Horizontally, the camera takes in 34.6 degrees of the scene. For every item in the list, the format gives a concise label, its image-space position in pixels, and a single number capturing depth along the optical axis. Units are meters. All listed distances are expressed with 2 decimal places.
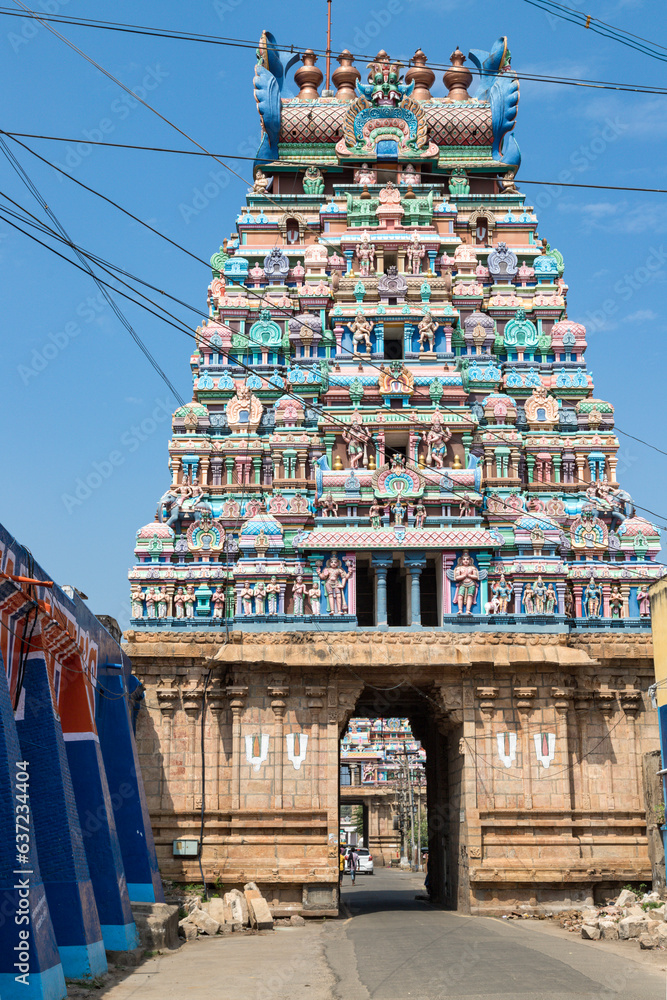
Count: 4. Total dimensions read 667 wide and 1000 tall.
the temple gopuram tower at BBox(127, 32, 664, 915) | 28.86
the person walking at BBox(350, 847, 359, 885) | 54.88
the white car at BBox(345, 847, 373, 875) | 65.38
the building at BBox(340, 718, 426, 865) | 70.38
